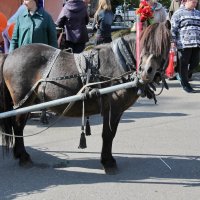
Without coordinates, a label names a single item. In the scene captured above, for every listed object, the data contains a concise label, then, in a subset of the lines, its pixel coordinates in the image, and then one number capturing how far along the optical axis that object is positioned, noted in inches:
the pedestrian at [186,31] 382.9
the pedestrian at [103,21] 418.3
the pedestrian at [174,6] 484.7
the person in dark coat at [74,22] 359.6
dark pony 194.2
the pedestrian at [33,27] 245.1
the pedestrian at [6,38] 298.3
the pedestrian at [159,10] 401.0
